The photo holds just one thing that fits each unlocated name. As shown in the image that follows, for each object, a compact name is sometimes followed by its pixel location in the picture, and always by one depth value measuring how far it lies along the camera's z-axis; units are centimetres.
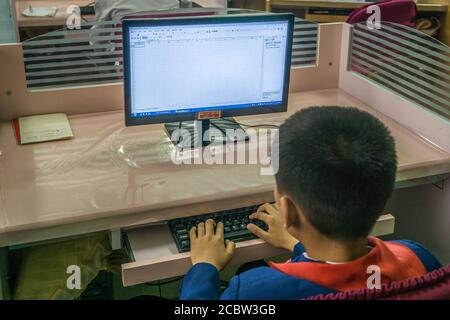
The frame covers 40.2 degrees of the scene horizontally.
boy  101
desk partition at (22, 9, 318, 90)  184
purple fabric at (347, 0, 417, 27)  302
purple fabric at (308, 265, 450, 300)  89
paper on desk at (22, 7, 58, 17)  375
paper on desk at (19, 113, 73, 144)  175
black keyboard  143
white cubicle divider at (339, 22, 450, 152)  173
